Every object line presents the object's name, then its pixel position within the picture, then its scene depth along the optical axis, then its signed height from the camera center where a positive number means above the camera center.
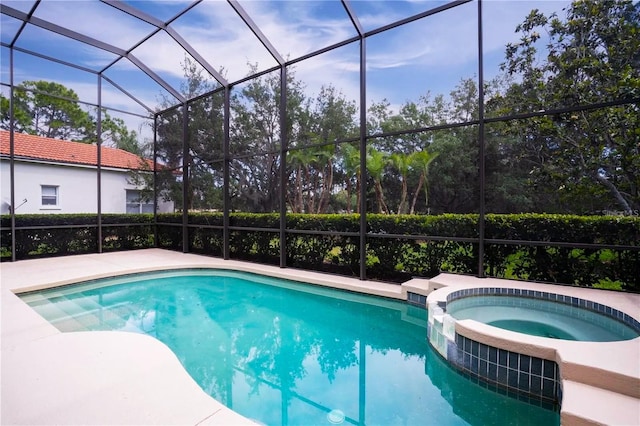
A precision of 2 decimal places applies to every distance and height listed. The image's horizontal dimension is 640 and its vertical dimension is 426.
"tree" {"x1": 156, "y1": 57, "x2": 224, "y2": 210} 9.02 +1.97
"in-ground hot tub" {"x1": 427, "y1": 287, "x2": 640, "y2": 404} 2.60 -1.27
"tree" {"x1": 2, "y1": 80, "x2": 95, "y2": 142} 8.81 +3.13
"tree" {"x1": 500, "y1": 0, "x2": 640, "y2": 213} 4.61 +1.80
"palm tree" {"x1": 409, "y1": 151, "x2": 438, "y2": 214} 7.41 +1.08
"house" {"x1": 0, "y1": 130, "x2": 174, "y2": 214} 8.15 +0.94
